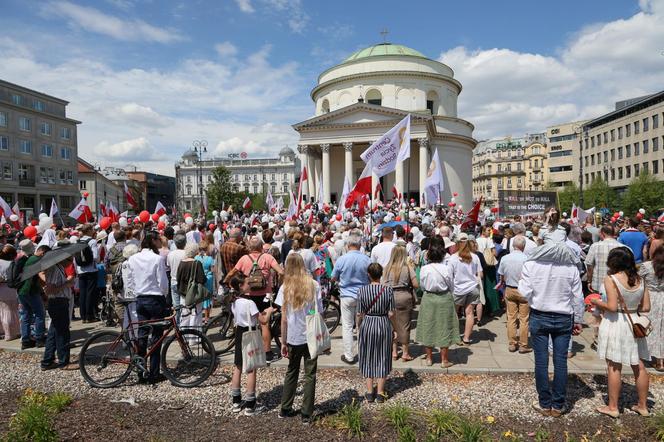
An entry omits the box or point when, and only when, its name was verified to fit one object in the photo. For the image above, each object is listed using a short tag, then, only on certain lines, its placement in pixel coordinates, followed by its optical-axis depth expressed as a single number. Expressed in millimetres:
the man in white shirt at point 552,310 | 5207
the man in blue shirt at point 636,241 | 9648
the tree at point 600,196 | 53812
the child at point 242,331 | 5285
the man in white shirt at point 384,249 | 7695
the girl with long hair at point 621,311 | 4859
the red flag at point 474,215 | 14042
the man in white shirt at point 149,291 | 6332
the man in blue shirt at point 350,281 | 6902
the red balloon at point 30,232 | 11547
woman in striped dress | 5523
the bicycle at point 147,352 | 6297
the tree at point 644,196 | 45438
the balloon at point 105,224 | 13727
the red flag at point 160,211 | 18344
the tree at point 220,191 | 44178
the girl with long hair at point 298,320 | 5027
